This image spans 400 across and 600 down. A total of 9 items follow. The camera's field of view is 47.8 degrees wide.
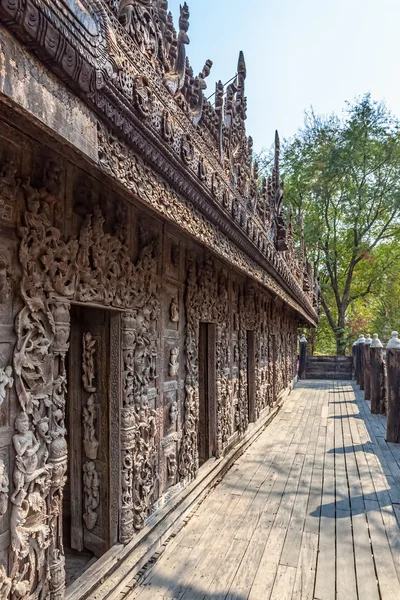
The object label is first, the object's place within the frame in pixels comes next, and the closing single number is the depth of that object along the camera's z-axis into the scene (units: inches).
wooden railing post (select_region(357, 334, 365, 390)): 575.5
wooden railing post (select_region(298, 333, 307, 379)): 707.4
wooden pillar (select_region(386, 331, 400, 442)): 269.1
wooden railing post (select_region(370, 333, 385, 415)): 369.7
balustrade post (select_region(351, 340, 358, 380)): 647.0
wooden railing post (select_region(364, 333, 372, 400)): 459.3
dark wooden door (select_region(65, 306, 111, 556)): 113.3
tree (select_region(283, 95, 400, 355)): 816.9
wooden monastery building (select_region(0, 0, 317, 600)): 58.1
